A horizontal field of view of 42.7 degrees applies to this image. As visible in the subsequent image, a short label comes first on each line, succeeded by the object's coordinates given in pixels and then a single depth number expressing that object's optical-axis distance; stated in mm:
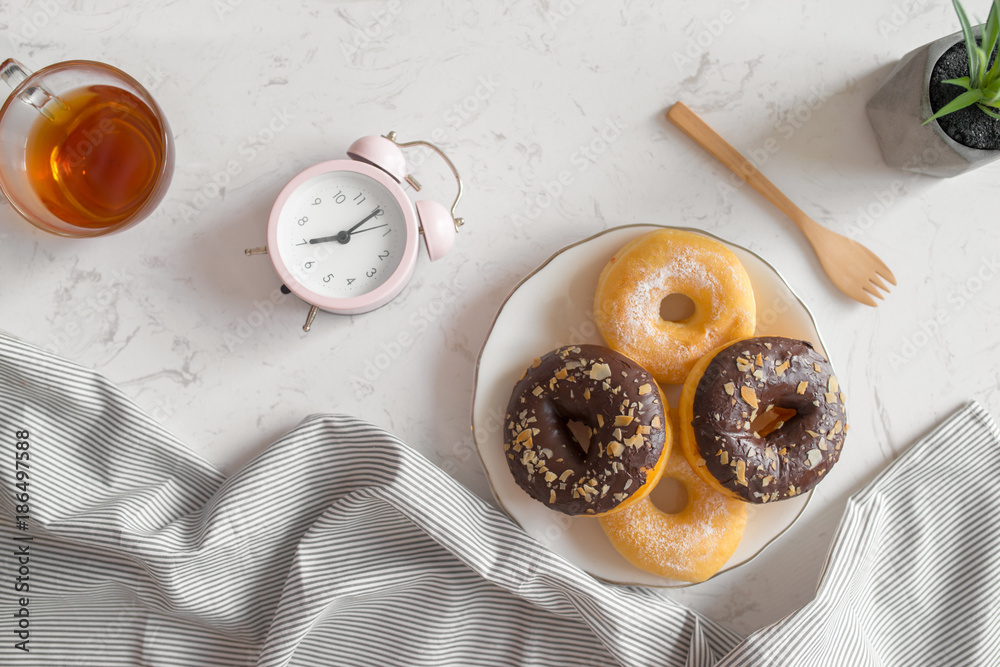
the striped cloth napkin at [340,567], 695
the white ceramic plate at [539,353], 706
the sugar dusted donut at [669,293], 684
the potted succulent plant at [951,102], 656
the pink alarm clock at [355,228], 677
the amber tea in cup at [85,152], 672
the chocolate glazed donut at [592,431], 668
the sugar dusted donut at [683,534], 687
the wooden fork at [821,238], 722
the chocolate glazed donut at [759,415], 668
